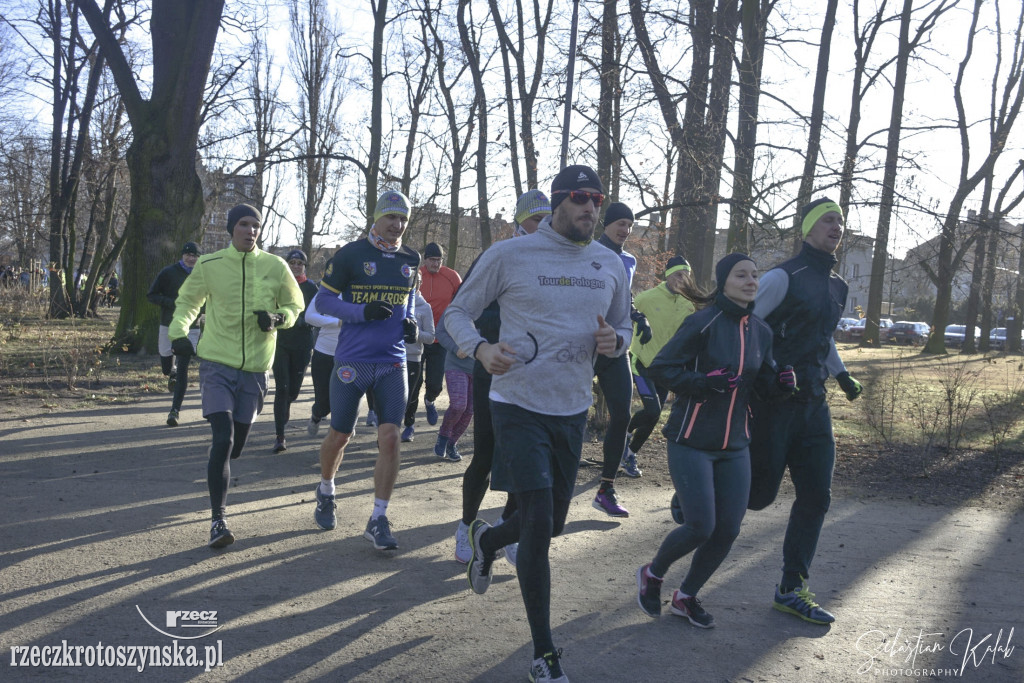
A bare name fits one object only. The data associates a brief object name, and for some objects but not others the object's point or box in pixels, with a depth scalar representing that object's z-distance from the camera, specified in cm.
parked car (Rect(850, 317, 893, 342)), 5668
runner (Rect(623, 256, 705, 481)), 782
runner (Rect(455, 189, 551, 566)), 529
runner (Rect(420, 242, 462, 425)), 989
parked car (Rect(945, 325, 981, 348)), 5216
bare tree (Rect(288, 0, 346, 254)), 3756
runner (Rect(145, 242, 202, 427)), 1009
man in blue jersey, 562
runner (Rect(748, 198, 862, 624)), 465
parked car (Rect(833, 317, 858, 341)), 5856
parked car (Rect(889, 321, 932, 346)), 4728
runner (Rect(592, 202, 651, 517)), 631
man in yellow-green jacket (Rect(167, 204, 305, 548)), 556
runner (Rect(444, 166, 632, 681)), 385
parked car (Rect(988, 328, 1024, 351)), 4772
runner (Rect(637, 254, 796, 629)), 434
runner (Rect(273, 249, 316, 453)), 897
